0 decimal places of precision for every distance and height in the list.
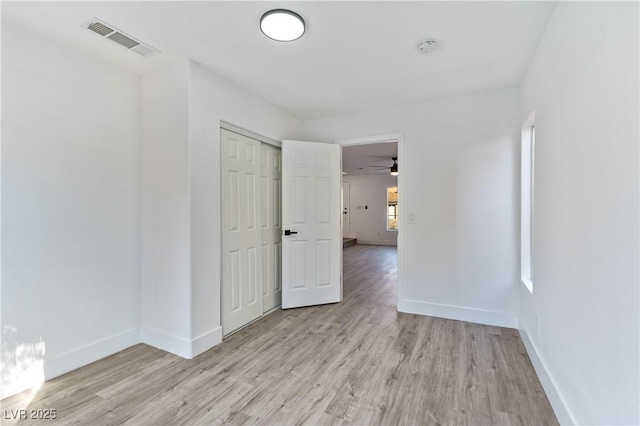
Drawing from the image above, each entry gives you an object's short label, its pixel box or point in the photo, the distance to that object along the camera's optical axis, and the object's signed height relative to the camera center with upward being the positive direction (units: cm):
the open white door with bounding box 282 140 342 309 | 360 -20
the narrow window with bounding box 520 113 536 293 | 286 +5
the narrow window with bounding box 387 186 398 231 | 997 -2
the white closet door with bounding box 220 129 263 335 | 282 -23
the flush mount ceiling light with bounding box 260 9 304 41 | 182 +121
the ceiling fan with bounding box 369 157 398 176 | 718 +104
